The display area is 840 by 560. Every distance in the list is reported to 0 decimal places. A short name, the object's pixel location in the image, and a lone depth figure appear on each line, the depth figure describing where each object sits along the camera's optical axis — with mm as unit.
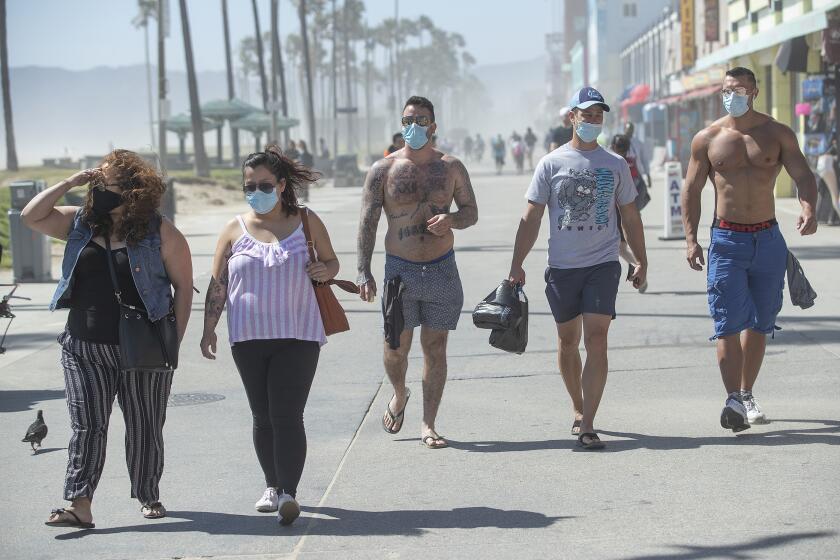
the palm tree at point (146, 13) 111462
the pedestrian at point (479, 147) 87375
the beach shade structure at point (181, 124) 59031
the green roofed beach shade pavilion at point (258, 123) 54969
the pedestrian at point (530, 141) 62241
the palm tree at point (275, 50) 56812
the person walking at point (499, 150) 58188
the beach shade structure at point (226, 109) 55438
